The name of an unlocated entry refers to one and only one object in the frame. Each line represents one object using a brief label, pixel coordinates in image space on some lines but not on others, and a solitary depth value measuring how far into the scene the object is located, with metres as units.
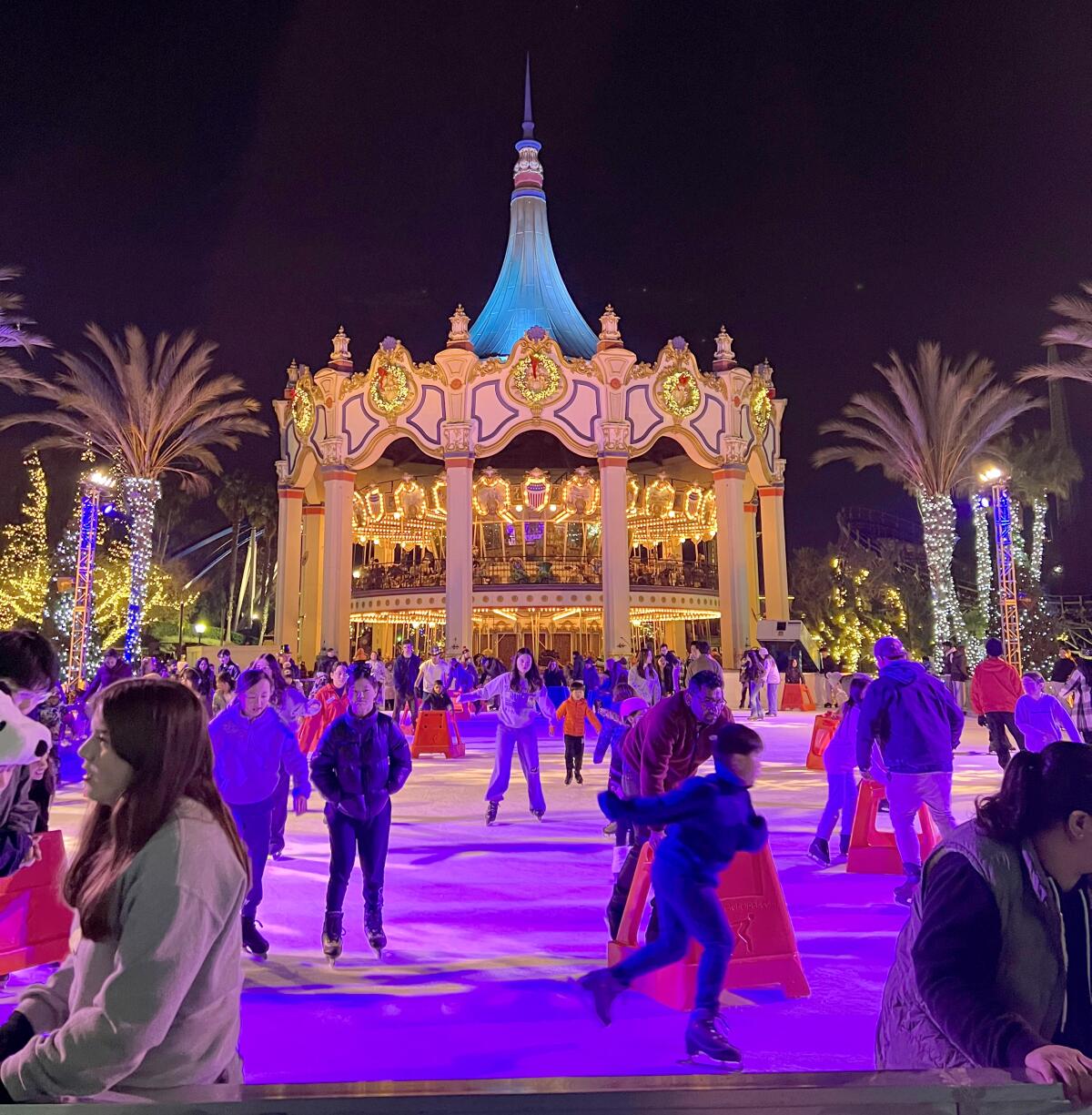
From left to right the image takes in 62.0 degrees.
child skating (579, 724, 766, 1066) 3.67
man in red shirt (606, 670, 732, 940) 4.66
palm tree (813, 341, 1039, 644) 25.61
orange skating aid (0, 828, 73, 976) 4.43
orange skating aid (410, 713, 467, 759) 15.70
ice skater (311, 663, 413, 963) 4.91
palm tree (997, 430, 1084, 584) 30.97
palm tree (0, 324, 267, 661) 24.97
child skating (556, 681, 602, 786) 11.51
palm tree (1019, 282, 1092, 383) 18.33
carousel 29.92
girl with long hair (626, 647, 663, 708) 16.17
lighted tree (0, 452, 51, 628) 29.00
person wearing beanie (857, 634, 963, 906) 5.64
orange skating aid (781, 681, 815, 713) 24.62
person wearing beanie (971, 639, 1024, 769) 10.66
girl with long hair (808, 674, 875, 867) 6.98
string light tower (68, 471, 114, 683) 20.81
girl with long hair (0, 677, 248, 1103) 1.60
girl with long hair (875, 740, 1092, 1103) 1.77
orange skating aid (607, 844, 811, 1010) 4.09
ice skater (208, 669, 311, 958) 5.17
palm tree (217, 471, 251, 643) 50.56
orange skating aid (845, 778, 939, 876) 6.64
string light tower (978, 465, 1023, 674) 21.34
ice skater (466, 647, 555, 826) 8.74
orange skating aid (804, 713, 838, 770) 12.00
